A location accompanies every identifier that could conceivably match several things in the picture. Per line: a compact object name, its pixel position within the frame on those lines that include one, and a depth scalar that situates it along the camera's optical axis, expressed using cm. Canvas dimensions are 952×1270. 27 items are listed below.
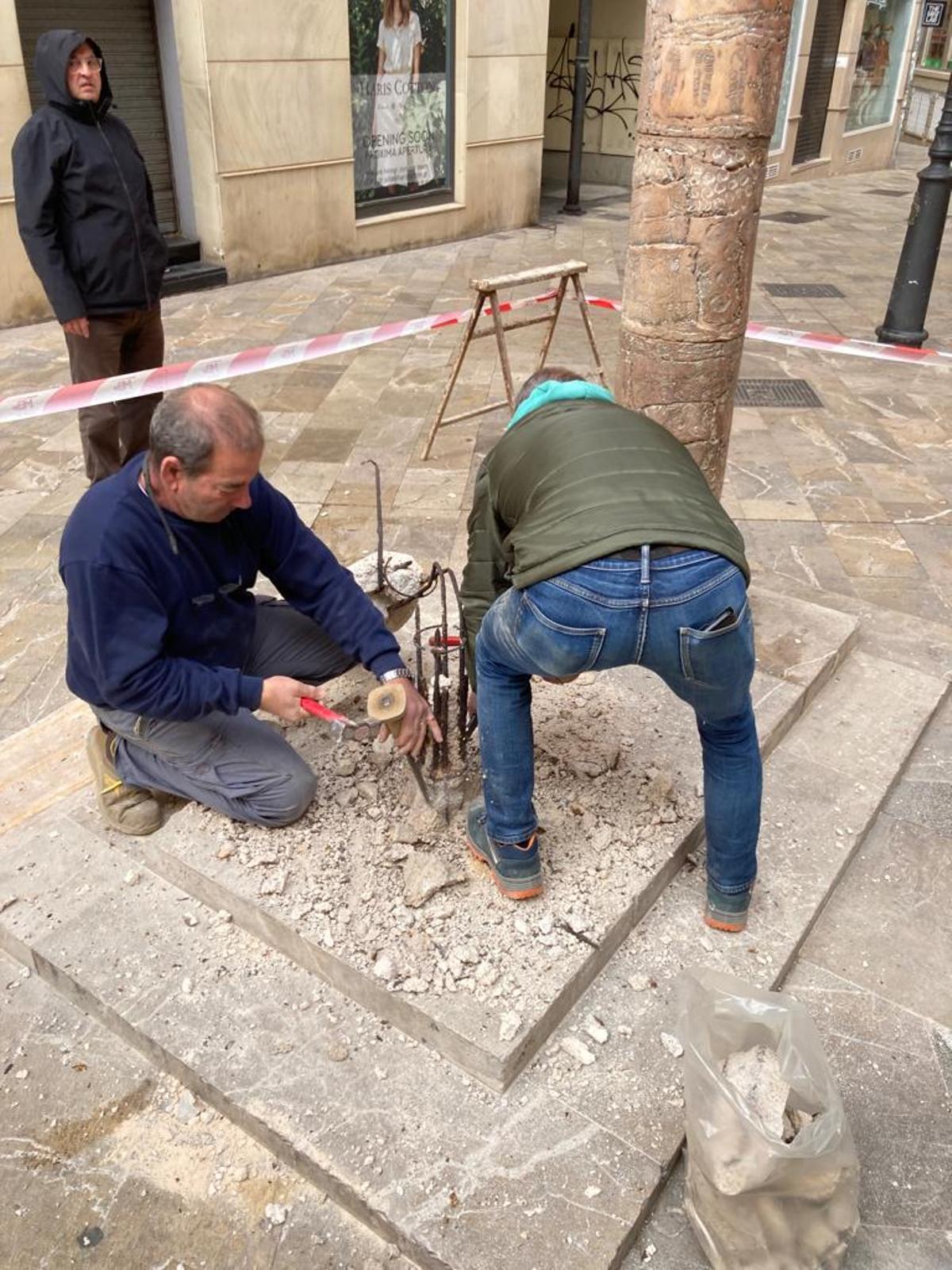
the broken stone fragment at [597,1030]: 251
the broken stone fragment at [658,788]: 308
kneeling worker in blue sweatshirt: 254
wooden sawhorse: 589
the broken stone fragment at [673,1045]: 248
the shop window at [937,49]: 3259
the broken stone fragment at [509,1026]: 237
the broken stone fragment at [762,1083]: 204
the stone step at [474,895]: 246
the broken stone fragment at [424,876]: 271
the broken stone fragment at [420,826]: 289
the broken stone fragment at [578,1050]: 247
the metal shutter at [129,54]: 869
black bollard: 781
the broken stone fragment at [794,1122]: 204
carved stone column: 312
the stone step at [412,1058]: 218
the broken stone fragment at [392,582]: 348
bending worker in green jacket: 214
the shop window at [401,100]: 1058
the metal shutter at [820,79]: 1744
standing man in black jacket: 465
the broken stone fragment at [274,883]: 270
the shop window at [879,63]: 1928
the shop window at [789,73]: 1647
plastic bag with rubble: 196
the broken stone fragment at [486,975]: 249
